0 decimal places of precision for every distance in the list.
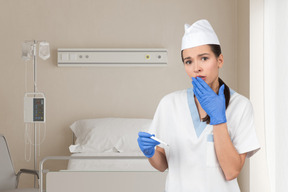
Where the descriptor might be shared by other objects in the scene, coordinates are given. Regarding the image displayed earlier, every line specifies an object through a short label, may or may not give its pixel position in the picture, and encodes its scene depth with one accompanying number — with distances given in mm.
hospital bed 2303
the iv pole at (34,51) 4111
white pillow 4168
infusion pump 4129
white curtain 3012
